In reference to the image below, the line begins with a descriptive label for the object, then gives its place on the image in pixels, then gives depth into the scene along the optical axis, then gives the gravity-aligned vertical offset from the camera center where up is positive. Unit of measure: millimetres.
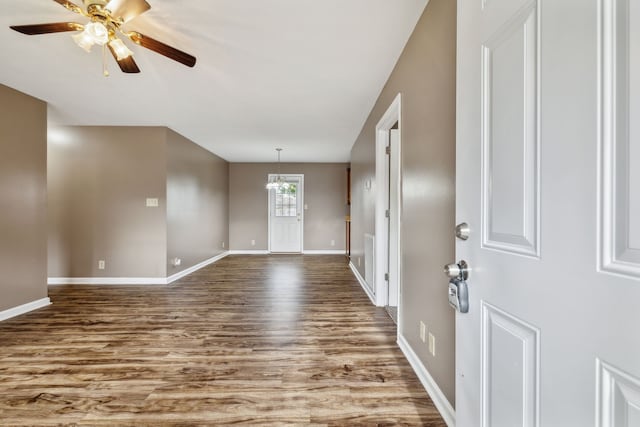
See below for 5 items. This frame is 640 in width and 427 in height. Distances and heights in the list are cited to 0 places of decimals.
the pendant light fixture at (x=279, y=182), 7204 +755
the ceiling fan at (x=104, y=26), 1613 +1112
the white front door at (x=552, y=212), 462 +0
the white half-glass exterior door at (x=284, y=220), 7625 -229
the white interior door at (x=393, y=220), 3148 -94
